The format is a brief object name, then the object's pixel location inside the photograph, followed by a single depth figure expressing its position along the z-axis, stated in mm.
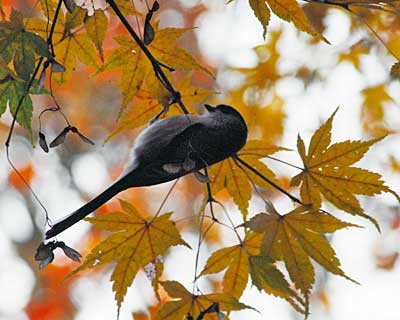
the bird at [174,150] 3399
